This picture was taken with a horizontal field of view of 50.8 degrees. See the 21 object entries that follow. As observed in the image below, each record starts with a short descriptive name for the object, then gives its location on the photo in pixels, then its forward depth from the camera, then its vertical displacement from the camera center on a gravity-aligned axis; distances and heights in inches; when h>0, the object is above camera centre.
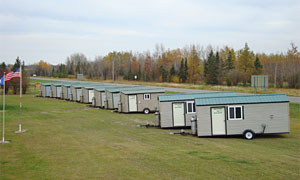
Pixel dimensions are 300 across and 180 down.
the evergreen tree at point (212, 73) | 3253.0 +71.8
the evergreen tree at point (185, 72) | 3831.2 +101.2
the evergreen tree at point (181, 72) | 3812.3 +95.1
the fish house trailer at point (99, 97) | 1481.3 -73.7
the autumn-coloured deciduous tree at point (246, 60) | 3208.7 +199.4
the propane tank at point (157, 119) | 909.6 -110.7
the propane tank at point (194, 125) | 765.3 -110.1
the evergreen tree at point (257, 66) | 2987.2 +125.7
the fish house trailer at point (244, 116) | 741.9 -86.3
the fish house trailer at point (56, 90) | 2069.0 -51.7
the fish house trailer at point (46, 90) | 2179.8 -53.3
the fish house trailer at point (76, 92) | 1817.2 -59.4
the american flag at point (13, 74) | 719.4 +20.1
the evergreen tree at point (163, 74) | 4015.8 +84.2
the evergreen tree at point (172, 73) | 3941.9 +93.5
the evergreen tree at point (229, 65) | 3442.9 +163.7
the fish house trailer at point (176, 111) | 891.4 -86.7
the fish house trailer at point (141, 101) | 1269.7 -79.9
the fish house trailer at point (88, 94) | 1706.4 -66.9
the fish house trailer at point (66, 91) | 1936.4 -56.4
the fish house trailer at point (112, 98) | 1380.4 -73.6
